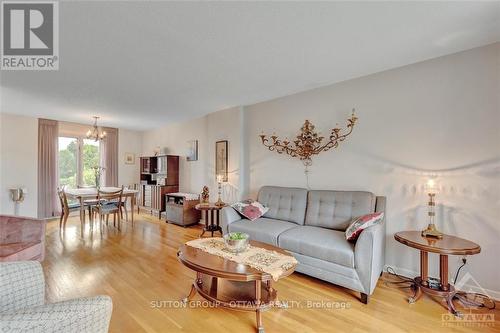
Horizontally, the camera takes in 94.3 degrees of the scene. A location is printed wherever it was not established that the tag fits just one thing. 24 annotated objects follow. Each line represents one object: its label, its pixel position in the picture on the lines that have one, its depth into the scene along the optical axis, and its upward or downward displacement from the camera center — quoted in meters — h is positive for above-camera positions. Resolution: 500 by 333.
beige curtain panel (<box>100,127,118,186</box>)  6.07 +0.23
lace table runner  1.76 -0.77
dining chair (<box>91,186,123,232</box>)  4.21 -0.74
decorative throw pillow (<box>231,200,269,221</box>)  3.23 -0.62
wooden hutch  5.50 -0.41
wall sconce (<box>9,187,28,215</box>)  4.65 -0.60
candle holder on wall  3.12 +0.35
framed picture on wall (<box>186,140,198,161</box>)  5.29 +0.34
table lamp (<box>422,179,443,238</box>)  2.20 -0.47
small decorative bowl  2.08 -0.69
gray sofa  2.11 -0.76
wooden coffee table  1.70 -1.06
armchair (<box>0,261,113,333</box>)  0.79 -0.58
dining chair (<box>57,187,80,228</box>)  4.09 -0.76
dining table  4.09 -0.52
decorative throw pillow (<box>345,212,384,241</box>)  2.24 -0.57
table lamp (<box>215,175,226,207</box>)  4.11 -0.46
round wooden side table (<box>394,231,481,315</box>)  1.88 -0.69
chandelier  4.75 +0.65
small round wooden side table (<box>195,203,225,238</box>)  3.94 -0.98
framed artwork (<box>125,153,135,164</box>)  6.54 +0.22
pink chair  2.28 -0.73
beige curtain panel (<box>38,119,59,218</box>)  5.05 -0.05
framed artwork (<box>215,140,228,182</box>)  4.42 +0.15
